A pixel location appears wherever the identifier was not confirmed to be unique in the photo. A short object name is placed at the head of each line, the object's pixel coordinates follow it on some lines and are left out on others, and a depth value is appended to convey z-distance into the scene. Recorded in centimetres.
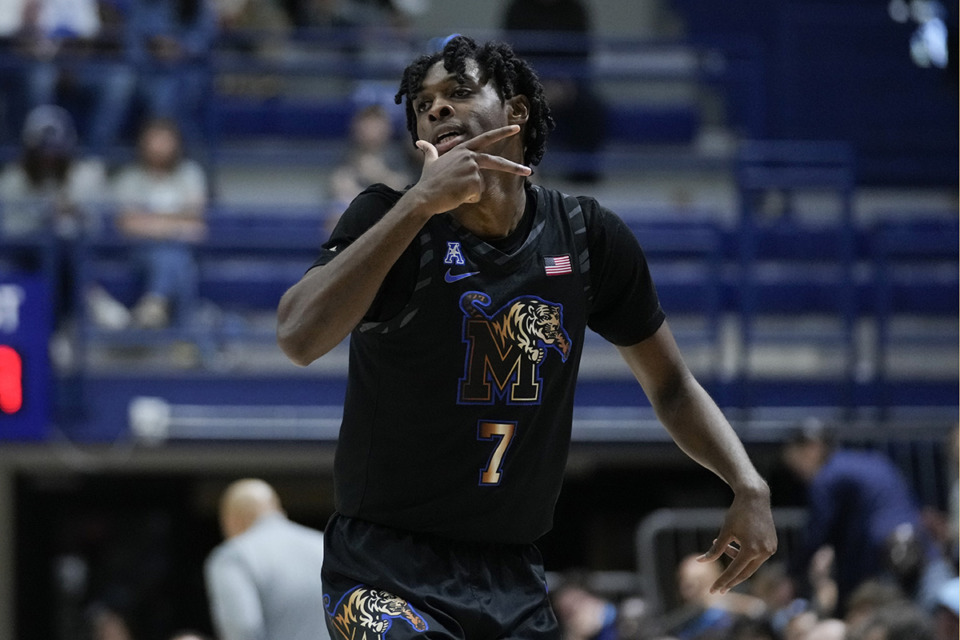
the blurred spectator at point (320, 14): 2577
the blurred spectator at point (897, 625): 1204
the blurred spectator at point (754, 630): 1394
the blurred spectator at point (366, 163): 2117
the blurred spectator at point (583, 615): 1644
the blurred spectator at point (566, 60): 2387
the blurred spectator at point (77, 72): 2302
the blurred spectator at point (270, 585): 1238
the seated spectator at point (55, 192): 1966
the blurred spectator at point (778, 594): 1637
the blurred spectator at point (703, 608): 1588
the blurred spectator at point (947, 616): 1175
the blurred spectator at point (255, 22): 2473
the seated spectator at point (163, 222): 2014
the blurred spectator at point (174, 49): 2284
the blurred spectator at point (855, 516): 1698
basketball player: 652
